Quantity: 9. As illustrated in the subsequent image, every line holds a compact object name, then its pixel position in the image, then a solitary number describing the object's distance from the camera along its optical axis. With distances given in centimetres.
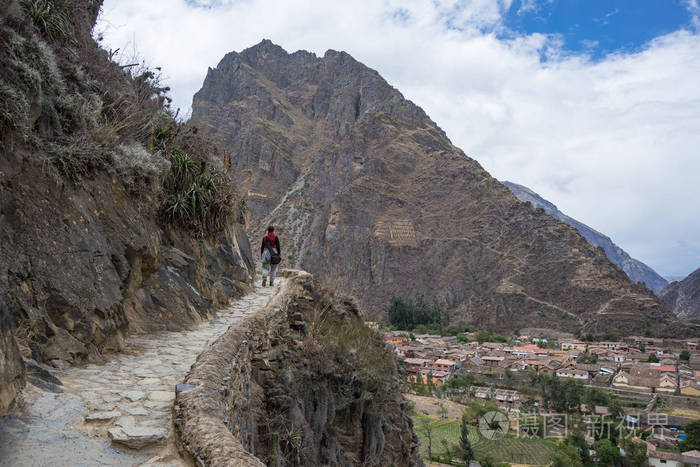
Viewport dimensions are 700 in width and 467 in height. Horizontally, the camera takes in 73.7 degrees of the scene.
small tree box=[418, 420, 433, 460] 3532
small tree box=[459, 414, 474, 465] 3128
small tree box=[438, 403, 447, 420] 4105
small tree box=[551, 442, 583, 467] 2825
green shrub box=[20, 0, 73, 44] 543
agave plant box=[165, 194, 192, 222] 713
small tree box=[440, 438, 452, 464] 3265
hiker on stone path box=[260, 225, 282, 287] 988
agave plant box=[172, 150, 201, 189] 751
